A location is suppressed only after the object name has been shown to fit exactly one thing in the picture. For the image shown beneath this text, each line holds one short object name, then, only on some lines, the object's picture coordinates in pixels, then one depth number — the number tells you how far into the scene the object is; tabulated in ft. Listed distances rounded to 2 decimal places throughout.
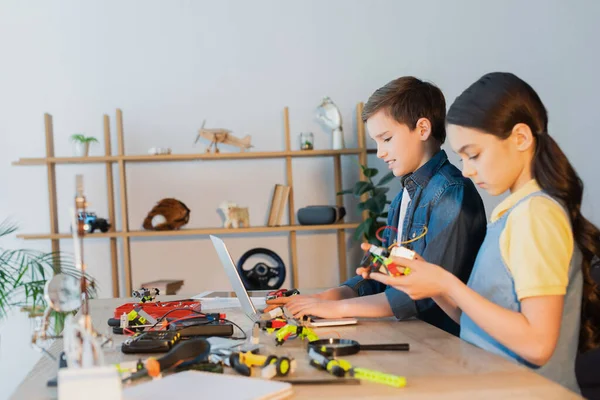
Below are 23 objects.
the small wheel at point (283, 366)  3.71
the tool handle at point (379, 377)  3.47
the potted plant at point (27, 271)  12.87
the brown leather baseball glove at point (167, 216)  13.47
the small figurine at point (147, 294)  7.13
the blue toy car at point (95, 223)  13.00
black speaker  13.50
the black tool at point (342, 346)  4.16
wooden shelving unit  13.21
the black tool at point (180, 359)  3.62
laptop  5.52
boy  5.75
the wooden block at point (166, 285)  12.80
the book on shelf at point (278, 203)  13.71
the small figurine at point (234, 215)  13.50
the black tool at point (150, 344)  4.50
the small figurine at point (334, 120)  13.83
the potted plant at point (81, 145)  13.24
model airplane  13.43
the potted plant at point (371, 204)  13.08
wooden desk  3.34
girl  4.10
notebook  3.27
